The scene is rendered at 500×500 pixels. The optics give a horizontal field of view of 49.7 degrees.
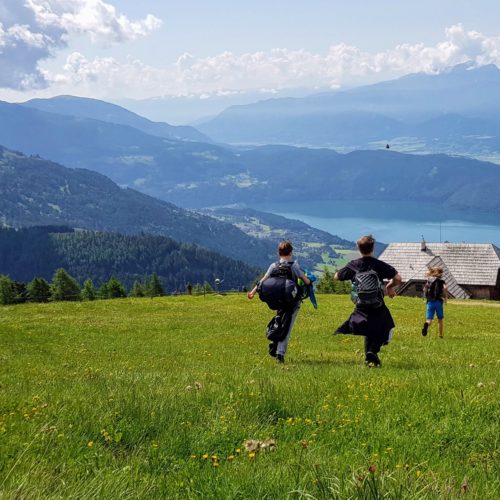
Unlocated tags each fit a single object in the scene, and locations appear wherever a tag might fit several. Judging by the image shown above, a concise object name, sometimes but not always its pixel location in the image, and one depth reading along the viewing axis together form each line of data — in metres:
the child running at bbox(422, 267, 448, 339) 20.07
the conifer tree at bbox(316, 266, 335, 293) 96.56
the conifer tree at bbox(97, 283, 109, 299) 103.23
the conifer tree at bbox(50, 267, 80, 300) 103.31
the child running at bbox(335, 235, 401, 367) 11.19
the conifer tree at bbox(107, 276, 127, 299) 98.69
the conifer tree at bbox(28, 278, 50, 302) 100.81
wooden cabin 83.81
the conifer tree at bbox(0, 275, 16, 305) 103.94
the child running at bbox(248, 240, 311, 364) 12.27
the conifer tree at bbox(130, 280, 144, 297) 105.85
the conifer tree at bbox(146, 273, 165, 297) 112.06
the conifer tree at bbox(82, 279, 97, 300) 105.78
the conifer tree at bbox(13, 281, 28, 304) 103.71
